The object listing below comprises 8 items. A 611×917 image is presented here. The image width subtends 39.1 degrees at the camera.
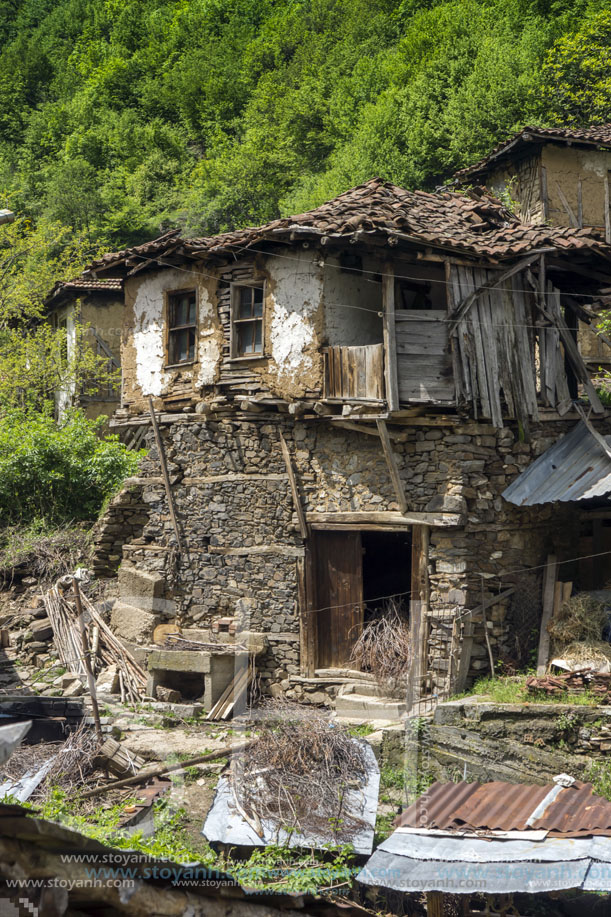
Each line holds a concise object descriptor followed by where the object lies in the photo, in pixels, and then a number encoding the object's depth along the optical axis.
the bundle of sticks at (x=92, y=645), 13.86
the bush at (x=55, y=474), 18.05
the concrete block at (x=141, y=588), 14.35
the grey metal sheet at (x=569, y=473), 11.73
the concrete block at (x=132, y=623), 14.38
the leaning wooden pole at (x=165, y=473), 14.41
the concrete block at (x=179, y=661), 13.12
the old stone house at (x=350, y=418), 12.26
